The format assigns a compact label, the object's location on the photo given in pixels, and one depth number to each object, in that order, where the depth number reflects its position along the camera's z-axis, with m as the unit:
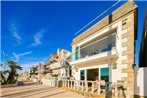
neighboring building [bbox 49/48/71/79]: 11.81
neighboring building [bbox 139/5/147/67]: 7.27
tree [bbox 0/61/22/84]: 12.46
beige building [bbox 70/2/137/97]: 5.11
